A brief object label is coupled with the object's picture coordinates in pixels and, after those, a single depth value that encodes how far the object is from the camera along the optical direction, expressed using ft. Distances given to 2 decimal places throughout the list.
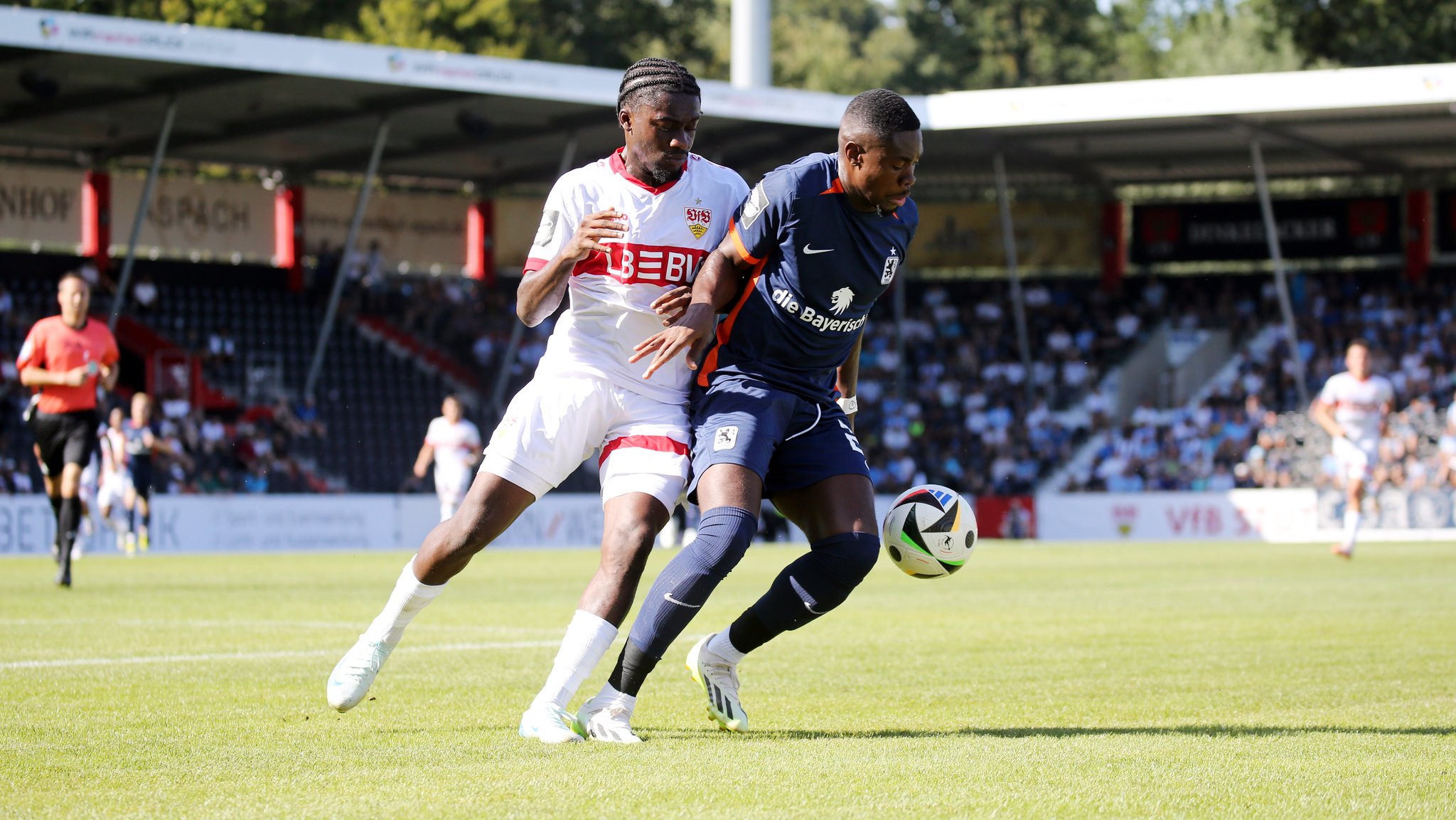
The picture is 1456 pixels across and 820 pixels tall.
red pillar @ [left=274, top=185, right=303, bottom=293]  122.52
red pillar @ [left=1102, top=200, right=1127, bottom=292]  137.59
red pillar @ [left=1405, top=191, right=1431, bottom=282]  127.13
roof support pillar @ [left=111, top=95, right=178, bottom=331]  97.50
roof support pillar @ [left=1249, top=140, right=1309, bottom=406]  110.83
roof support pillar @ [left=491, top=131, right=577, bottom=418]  107.14
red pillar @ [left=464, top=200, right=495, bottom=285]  132.87
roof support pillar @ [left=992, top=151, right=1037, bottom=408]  122.21
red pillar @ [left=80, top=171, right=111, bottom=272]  113.50
